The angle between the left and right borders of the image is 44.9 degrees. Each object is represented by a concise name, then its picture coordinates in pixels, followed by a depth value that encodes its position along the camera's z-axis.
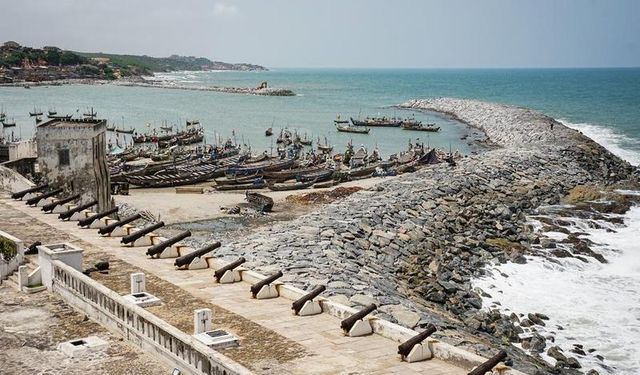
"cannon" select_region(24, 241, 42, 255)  26.34
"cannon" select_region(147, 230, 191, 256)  26.77
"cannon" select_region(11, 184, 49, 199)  35.62
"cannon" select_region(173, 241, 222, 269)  25.38
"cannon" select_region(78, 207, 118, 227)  30.62
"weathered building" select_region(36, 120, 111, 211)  38.91
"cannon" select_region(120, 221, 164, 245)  28.02
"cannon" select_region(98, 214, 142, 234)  29.64
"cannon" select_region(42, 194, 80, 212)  32.91
